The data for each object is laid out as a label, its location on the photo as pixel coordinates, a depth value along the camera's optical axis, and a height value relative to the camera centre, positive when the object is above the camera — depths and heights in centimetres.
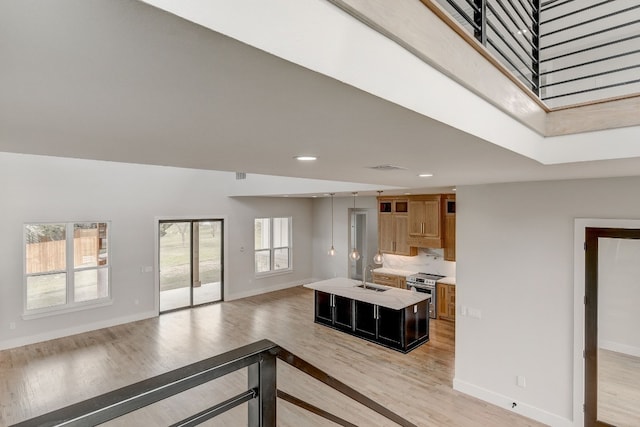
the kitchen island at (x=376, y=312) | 598 -190
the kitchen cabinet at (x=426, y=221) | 770 -22
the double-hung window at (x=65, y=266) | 639 -105
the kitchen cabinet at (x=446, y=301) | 744 -196
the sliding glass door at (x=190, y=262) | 831 -127
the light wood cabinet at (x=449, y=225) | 762 -30
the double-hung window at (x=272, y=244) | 998 -97
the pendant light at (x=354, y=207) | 986 +14
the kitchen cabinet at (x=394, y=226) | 844 -36
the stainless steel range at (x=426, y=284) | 769 -166
